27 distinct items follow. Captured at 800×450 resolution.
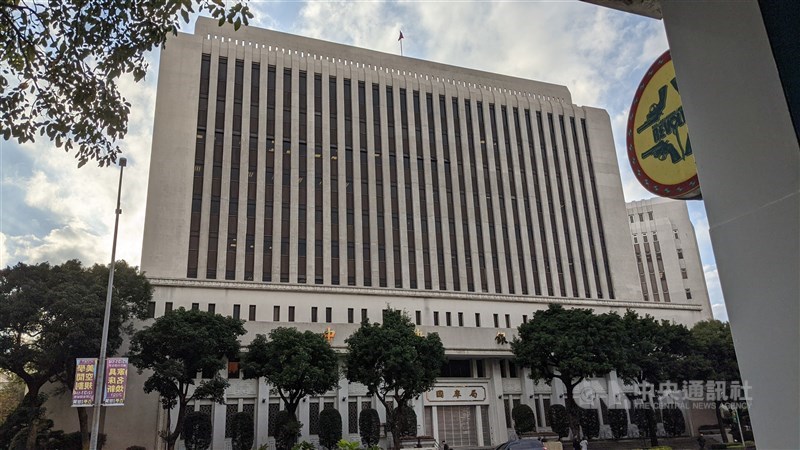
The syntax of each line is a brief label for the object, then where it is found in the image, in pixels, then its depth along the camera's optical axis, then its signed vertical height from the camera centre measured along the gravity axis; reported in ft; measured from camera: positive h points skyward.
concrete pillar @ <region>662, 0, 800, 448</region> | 10.46 +3.71
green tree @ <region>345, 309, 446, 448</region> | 92.84 +5.70
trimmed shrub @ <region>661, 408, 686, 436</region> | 124.77 -9.49
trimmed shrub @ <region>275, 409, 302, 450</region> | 95.14 -5.41
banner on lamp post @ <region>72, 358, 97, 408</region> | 76.07 +3.36
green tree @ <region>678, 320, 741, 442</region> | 111.45 +3.66
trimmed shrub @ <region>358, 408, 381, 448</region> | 111.24 -6.54
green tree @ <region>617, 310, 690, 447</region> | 108.06 +6.00
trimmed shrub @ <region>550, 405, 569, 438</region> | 121.67 -7.92
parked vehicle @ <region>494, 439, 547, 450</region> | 78.89 -8.18
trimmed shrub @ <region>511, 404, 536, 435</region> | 122.52 -7.13
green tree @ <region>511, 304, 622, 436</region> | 100.78 +6.80
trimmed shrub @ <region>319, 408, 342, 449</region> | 107.24 -6.36
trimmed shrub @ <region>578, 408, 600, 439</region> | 119.03 -8.54
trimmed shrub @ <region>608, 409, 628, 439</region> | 121.39 -8.88
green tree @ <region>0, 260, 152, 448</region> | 89.97 +14.13
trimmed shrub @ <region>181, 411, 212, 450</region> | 101.45 -5.15
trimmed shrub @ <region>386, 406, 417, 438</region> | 114.11 -6.19
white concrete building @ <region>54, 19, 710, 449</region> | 123.44 +46.12
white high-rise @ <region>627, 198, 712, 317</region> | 263.90 +62.63
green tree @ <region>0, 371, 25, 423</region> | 157.34 +5.06
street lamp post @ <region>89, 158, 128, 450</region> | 71.26 +3.81
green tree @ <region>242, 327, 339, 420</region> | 91.71 +5.82
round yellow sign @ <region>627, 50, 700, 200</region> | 20.93 +9.45
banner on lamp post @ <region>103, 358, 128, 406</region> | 78.07 +3.35
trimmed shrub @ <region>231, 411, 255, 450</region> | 104.06 -5.70
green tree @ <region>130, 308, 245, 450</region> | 91.71 +8.36
